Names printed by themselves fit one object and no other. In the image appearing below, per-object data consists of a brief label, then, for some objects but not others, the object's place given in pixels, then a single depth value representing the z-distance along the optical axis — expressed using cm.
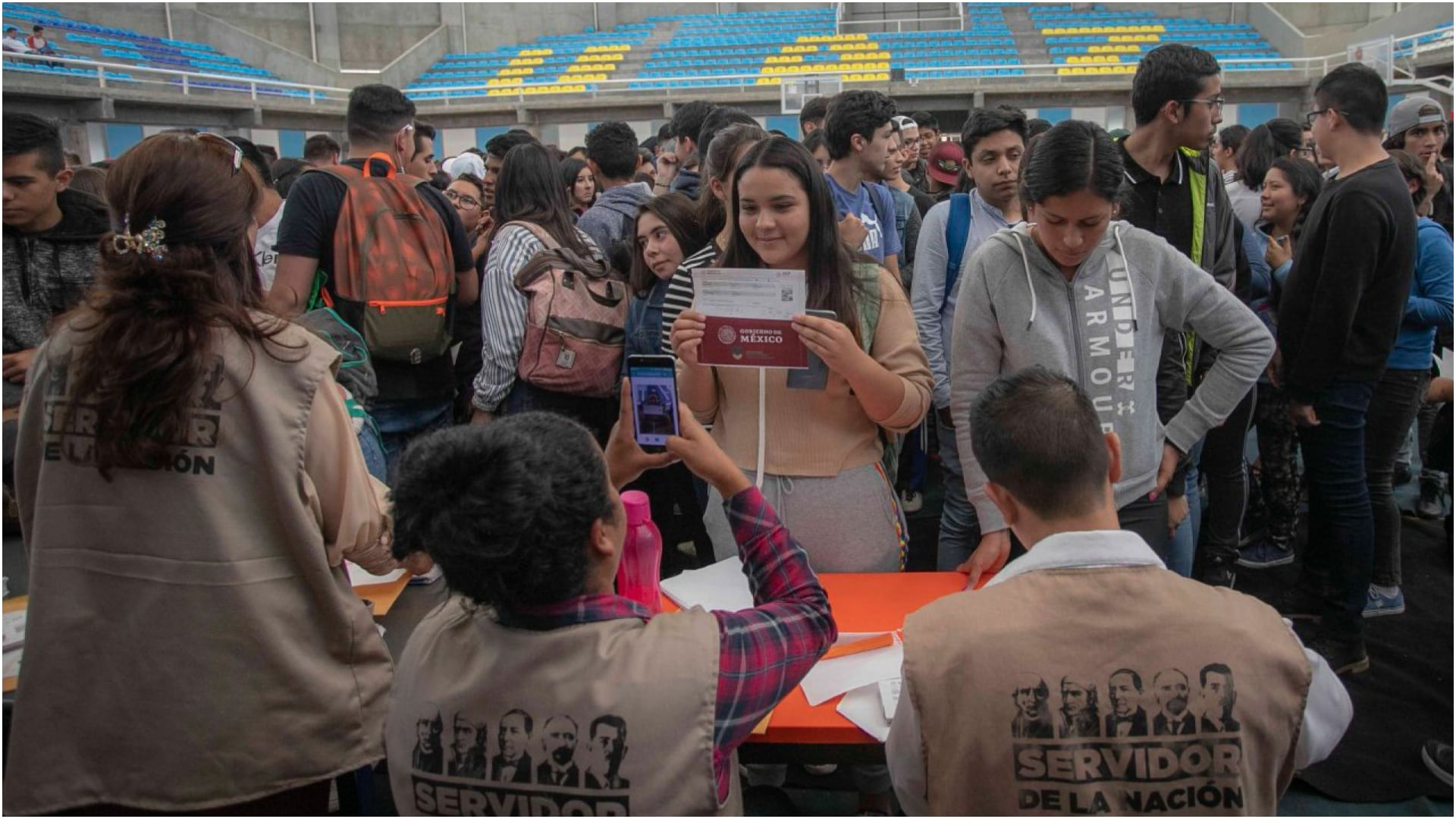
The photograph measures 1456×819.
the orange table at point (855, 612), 142
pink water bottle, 157
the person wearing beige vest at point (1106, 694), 111
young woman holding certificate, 195
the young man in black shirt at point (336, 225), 254
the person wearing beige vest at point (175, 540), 131
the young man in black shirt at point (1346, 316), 256
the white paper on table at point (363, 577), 196
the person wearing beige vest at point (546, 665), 110
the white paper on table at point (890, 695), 144
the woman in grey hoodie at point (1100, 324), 187
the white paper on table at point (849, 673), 149
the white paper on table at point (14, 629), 171
